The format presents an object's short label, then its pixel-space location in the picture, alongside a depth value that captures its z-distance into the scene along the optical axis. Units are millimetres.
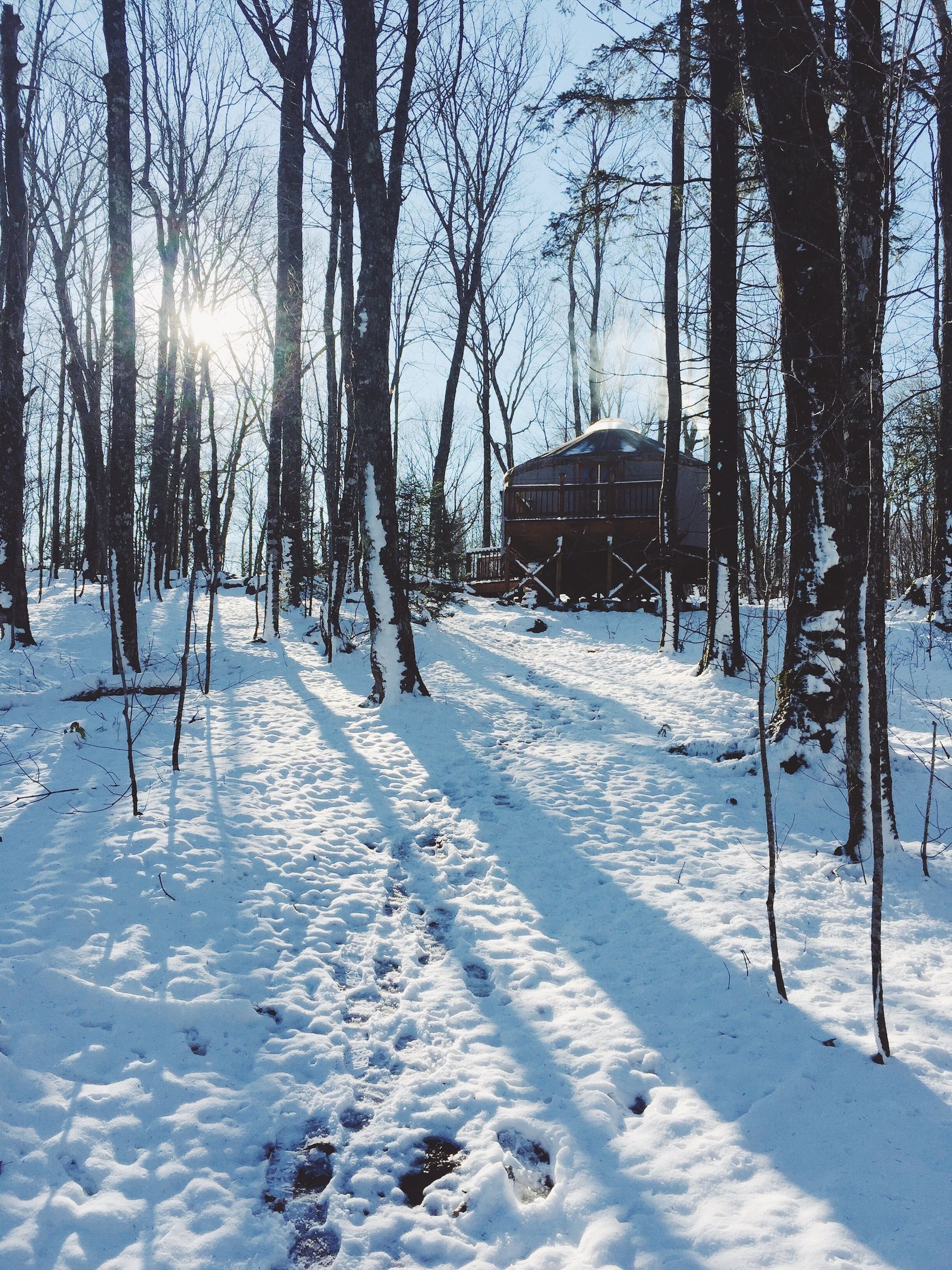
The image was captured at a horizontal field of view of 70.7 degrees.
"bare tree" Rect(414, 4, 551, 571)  15930
